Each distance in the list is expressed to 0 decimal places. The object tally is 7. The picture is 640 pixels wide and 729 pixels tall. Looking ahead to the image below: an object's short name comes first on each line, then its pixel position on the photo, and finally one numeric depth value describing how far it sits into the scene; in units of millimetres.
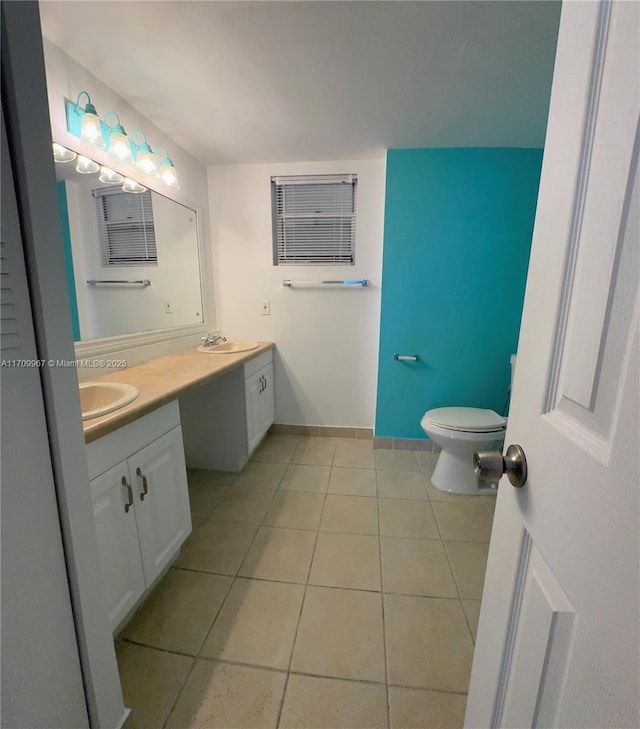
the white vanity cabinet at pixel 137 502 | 917
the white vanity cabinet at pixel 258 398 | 2107
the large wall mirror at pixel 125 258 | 1393
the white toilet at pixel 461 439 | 1776
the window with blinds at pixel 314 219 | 2301
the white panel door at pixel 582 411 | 292
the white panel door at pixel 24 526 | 528
